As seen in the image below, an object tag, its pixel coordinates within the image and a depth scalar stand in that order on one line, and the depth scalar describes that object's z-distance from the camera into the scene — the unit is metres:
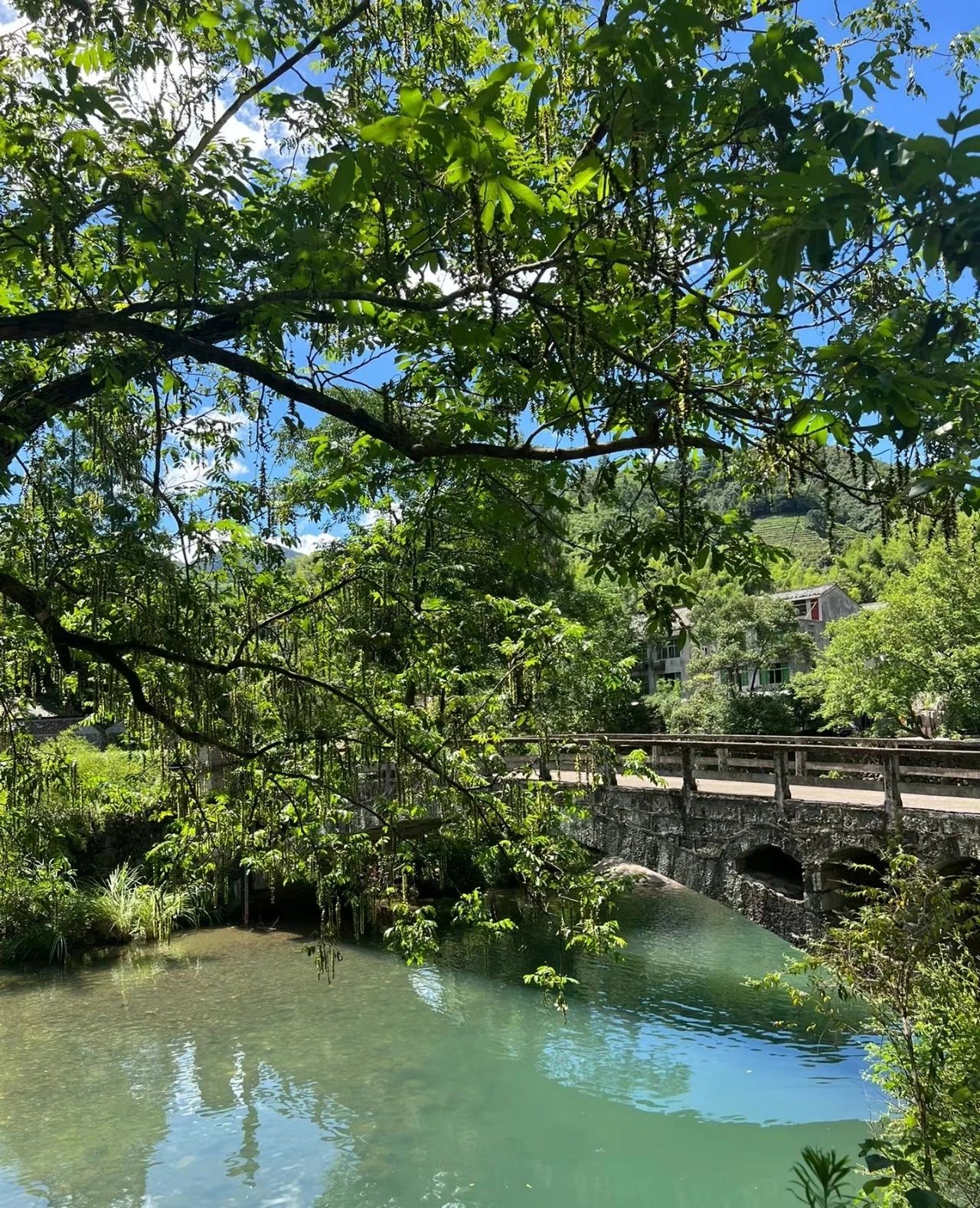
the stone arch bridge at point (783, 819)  9.52
